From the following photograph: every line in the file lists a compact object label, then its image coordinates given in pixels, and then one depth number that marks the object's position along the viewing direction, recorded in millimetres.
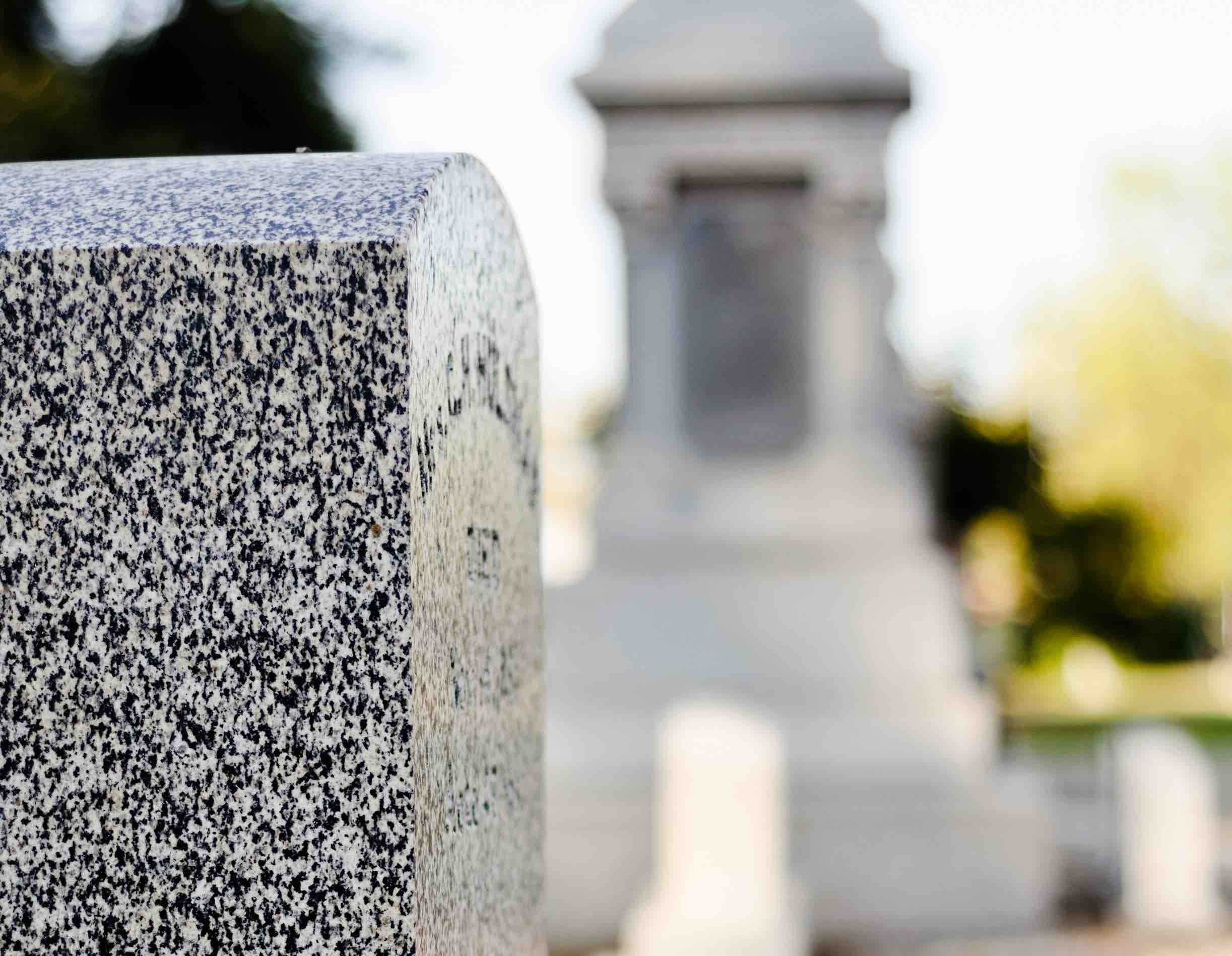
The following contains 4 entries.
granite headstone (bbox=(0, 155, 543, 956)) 1383
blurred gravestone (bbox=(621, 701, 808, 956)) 6742
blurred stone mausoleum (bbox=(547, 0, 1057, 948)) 9703
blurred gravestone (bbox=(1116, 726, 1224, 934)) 8875
